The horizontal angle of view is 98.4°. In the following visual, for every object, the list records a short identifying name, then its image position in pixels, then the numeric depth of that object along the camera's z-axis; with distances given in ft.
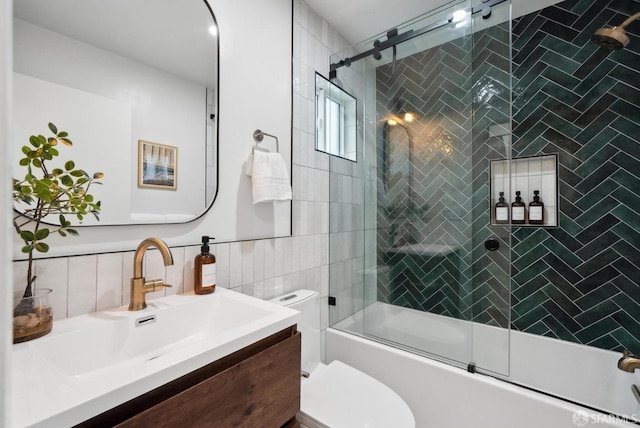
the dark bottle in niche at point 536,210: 6.08
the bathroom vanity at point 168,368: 1.62
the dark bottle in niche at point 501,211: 4.87
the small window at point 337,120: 6.16
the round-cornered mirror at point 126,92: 2.55
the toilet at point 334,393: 3.67
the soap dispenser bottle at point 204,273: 3.42
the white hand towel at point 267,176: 4.23
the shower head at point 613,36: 4.24
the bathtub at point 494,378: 3.91
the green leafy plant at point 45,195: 2.28
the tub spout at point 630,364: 3.33
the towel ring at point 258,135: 4.51
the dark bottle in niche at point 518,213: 6.18
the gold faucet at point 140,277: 2.83
